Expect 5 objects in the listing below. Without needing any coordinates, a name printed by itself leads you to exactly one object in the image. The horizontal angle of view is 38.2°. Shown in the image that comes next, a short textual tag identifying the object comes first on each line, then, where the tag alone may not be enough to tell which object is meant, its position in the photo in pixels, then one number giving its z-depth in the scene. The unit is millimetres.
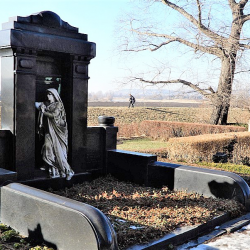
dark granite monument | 6168
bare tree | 20047
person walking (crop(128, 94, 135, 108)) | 42406
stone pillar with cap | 7928
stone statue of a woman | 6629
